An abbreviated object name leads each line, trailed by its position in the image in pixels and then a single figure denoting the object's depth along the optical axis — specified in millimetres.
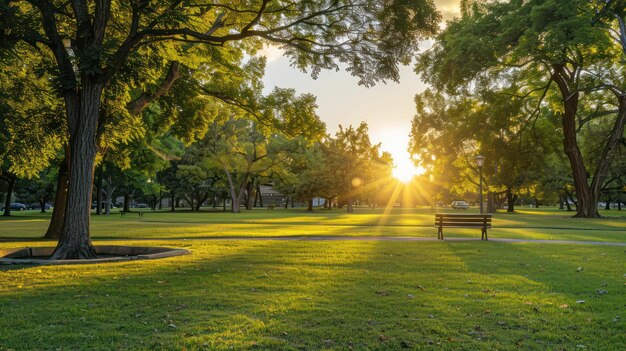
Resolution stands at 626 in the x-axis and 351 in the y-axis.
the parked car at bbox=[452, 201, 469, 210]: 105912
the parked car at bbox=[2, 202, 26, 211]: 100750
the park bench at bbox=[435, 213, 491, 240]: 17891
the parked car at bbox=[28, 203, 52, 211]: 107762
